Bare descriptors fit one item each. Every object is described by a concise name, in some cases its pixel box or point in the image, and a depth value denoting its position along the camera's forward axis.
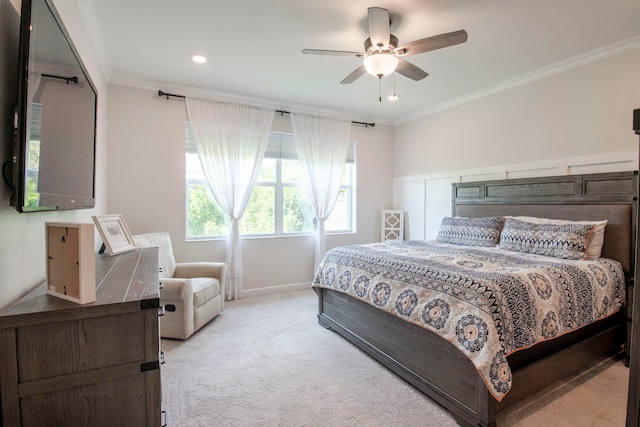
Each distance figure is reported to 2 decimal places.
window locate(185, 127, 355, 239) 3.90
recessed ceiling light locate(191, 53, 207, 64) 2.90
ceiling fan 1.99
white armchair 2.71
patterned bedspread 1.62
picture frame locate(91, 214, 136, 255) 1.96
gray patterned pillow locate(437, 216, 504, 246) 3.21
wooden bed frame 1.77
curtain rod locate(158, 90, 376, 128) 3.56
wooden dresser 0.87
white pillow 2.57
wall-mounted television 1.02
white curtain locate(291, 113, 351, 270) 4.38
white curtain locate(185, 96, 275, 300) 3.78
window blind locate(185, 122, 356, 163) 4.27
